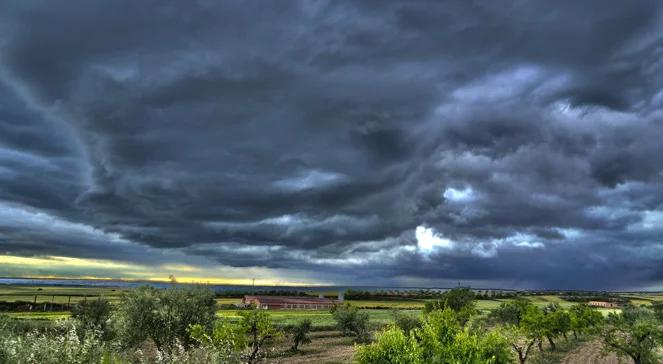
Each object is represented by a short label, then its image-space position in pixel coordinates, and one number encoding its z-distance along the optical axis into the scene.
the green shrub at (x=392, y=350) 25.62
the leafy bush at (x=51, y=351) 23.98
